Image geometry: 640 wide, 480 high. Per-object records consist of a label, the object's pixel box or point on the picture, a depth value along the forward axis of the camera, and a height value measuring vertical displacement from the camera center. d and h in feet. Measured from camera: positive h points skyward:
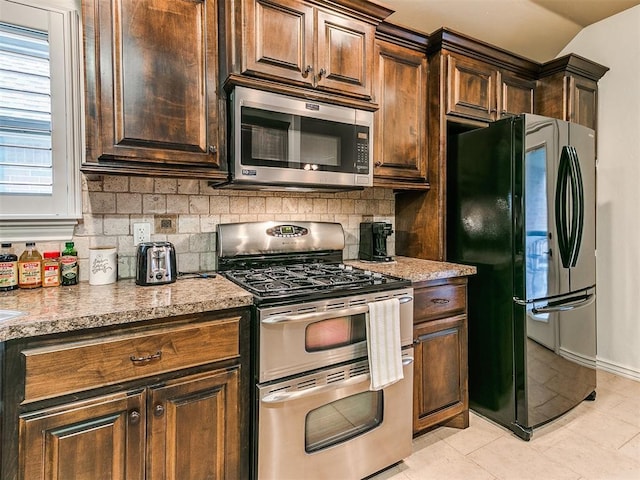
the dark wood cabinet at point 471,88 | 7.80 +3.25
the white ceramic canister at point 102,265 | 5.32 -0.48
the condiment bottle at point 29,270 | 4.96 -0.50
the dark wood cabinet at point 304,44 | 5.46 +3.16
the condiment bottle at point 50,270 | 5.11 -0.52
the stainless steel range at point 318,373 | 4.73 -2.03
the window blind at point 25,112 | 5.10 +1.79
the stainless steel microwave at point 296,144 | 5.57 +1.52
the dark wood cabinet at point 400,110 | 7.30 +2.60
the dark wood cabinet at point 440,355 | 6.46 -2.35
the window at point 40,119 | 5.12 +1.72
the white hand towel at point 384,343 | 5.42 -1.73
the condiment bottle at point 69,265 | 5.26 -0.47
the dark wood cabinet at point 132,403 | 3.56 -1.92
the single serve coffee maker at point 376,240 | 7.84 -0.19
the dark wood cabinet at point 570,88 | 8.91 +3.68
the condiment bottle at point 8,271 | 4.83 -0.51
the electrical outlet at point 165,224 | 6.19 +0.16
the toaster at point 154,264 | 5.36 -0.47
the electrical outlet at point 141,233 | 5.99 +0.00
